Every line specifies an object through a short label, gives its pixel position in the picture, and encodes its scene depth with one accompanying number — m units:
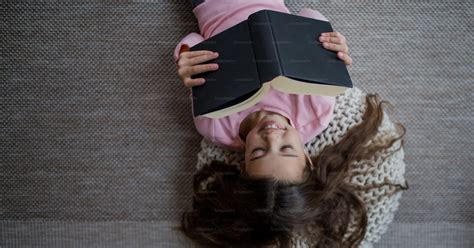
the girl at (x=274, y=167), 0.84
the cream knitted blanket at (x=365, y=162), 0.92
